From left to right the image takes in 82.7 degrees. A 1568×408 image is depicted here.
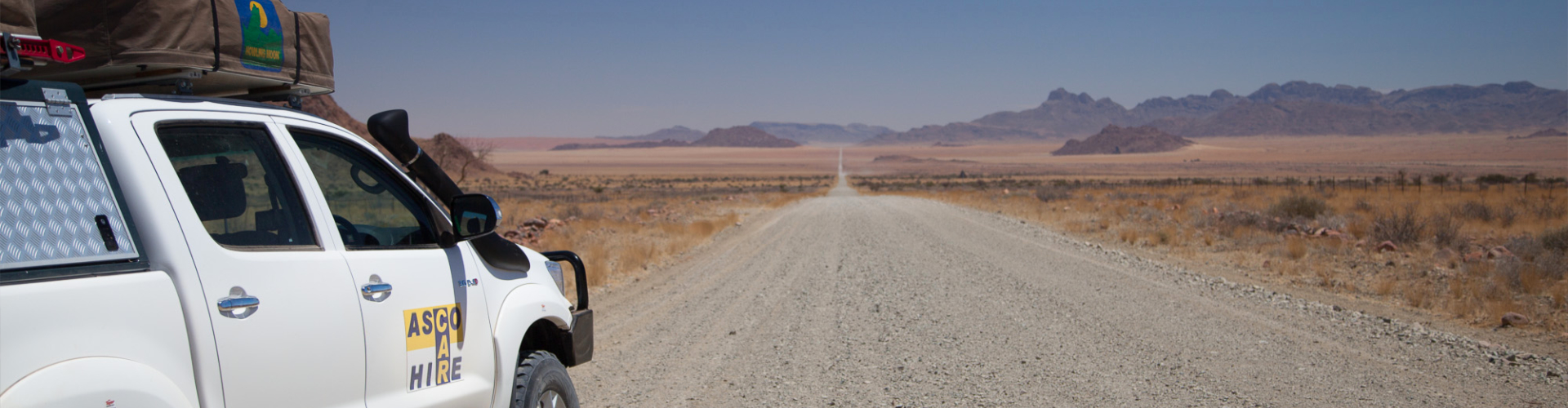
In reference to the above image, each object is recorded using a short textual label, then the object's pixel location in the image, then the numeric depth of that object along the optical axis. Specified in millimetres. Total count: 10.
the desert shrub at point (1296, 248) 14656
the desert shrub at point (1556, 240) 14688
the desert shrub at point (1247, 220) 20594
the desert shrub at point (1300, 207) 23375
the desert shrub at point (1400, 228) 16422
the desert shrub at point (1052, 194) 38478
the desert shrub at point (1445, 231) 16284
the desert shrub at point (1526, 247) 13930
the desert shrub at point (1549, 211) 22898
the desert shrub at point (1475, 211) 22578
